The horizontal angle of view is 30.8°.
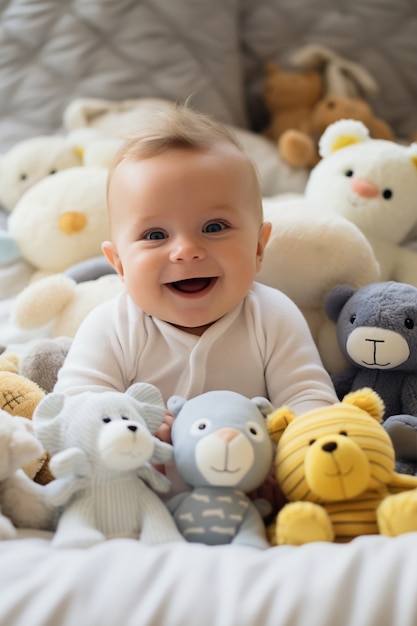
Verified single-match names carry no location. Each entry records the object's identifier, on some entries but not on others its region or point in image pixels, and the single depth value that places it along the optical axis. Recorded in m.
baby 1.00
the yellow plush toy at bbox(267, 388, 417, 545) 0.74
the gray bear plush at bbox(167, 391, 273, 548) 0.77
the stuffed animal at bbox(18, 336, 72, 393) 1.12
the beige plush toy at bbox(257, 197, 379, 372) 1.24
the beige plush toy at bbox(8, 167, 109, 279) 1.50
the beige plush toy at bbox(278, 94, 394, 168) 1.90
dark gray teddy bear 1.08
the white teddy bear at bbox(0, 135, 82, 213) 1.72
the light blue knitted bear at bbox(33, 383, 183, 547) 0.76
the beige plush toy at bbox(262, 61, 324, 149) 2.06
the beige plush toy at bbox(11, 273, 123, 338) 1.28
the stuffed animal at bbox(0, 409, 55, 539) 0.77
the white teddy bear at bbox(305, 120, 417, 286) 1.42
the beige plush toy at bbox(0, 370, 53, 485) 0.99
